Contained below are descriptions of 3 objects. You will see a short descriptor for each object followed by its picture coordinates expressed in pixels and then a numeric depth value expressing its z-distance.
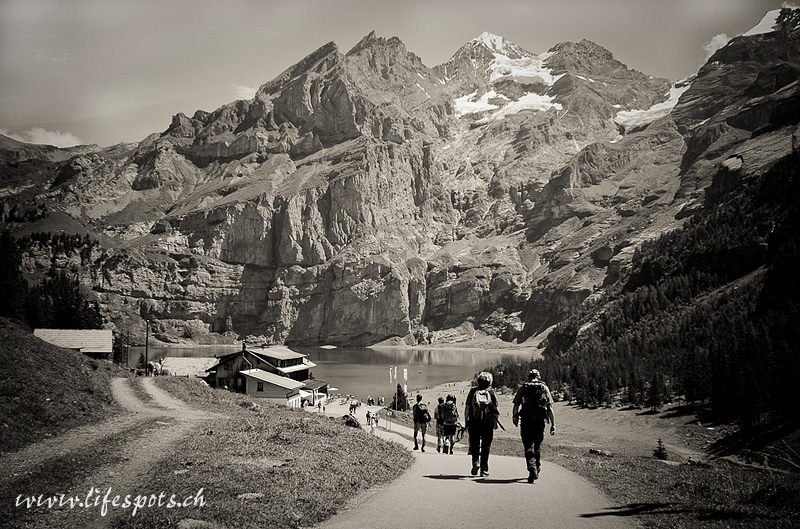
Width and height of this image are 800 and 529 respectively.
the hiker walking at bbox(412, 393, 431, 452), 23.39
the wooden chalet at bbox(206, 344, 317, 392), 60.22
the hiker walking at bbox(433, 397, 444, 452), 21.35
